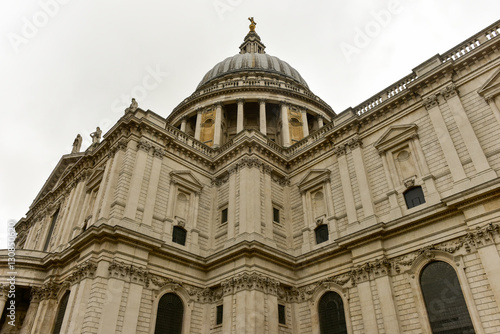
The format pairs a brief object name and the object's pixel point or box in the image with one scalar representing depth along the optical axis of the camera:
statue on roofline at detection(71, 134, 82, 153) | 33.45
